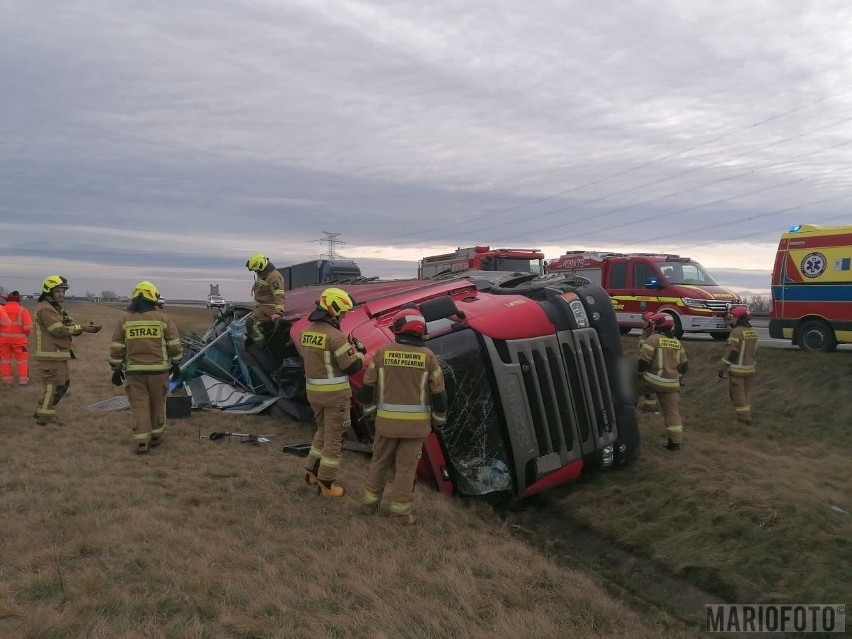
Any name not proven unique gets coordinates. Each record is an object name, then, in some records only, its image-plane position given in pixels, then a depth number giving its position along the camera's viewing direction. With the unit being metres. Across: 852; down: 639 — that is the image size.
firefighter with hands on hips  4.68
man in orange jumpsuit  10.27
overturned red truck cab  5.27
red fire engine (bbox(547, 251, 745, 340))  13.01
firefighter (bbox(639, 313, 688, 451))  7.47
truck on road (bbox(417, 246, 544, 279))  16.48
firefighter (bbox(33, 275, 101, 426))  7.50
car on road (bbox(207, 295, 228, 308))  50.47
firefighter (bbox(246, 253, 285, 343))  8.57
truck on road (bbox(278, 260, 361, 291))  17.67
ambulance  10.49
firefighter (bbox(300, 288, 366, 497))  5.21
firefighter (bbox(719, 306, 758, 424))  9.04
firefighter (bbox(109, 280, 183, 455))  6.38
